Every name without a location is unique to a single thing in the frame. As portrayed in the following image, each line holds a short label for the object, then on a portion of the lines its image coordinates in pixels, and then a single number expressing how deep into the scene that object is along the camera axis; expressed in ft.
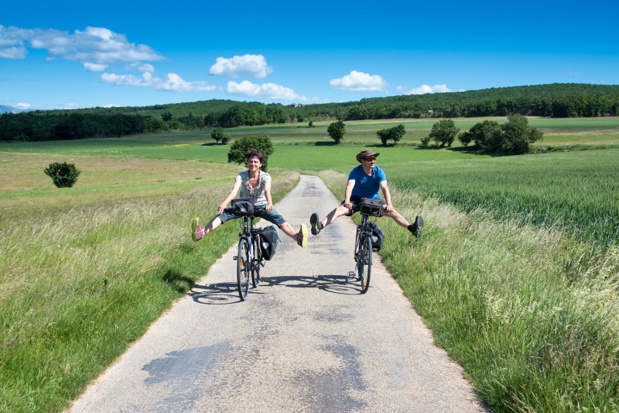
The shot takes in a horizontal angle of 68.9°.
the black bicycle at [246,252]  21.40
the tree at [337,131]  368.89
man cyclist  23.65
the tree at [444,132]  321.52
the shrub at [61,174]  159.74
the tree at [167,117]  584.40
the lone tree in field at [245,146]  260.62
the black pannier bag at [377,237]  24.95
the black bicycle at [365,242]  22.90
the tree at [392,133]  349.82
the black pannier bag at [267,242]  24.34
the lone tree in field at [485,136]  283.18
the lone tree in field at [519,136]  262.67
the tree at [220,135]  392.51
